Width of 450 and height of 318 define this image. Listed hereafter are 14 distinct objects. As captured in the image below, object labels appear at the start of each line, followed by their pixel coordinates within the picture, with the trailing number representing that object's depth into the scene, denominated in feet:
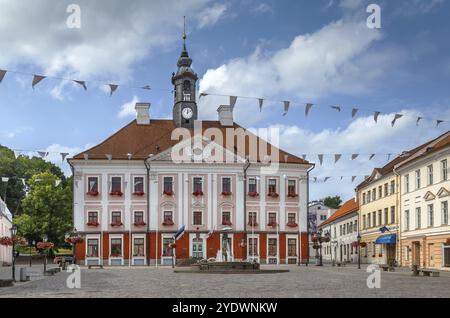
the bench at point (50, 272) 125.79
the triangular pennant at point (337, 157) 131.37
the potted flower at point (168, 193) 195.83
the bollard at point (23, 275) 102.58
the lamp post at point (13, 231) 110.69
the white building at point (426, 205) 144.46
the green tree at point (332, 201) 479.00
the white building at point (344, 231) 236.86
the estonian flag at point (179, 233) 185.88
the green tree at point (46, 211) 238.07
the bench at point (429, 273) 114.47
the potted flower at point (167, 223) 194.18
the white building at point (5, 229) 223.36
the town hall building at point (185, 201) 193.16
